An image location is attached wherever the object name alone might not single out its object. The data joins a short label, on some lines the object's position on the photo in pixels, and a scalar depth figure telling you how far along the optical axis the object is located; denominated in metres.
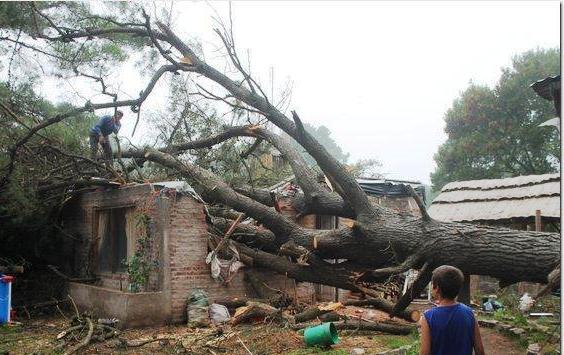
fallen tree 6.57
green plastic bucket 6.40
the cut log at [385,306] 8.33
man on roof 9.88
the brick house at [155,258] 8.09
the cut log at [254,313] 7.99
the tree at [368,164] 28.17
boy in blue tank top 3.10
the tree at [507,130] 22.48
